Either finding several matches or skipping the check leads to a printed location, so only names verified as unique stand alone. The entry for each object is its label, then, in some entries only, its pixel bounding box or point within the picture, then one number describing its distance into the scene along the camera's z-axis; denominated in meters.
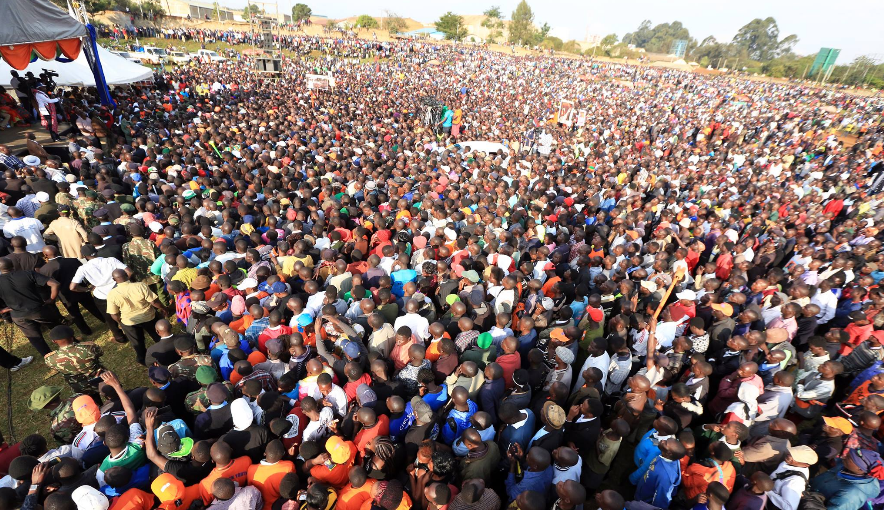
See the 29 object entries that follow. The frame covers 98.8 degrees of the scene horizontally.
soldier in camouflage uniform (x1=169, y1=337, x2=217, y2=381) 3.68
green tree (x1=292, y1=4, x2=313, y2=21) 77.41
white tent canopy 12.74
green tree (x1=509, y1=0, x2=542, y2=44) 60.25
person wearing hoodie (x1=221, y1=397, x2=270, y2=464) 2.98
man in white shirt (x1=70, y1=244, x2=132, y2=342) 4.89
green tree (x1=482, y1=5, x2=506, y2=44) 66.44
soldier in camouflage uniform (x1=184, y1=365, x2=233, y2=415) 3.43
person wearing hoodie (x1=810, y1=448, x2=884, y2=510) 2.86
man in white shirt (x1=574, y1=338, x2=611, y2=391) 3.96
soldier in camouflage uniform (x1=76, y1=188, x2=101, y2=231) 6.77
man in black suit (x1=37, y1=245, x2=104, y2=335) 5.09
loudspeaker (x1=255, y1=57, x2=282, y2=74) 19.62
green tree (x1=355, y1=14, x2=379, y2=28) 62.66
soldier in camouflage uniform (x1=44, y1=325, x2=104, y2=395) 3.54
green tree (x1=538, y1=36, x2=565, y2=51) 62.17
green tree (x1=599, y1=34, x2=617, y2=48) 69.19
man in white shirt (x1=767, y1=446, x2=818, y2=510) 2.79
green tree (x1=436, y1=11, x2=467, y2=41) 60.12
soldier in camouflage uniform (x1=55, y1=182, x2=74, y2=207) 7.00
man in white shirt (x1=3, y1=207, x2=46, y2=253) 5.79
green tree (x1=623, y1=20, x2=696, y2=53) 99.76
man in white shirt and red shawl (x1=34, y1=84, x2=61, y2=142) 10.73
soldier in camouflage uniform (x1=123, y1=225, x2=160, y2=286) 5.54
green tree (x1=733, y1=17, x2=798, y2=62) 77.25
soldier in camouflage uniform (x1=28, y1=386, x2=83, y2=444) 3.12
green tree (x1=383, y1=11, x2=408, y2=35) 62.46
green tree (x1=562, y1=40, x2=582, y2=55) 63.89
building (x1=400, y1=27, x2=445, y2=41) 59.17
